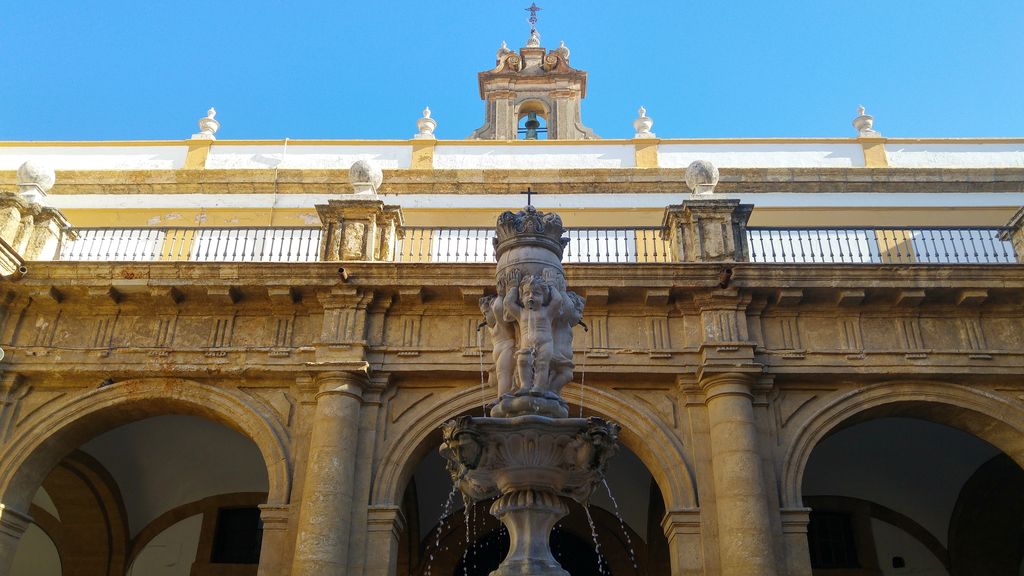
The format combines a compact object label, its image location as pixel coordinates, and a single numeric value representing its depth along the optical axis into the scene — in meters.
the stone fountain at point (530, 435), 5.55
